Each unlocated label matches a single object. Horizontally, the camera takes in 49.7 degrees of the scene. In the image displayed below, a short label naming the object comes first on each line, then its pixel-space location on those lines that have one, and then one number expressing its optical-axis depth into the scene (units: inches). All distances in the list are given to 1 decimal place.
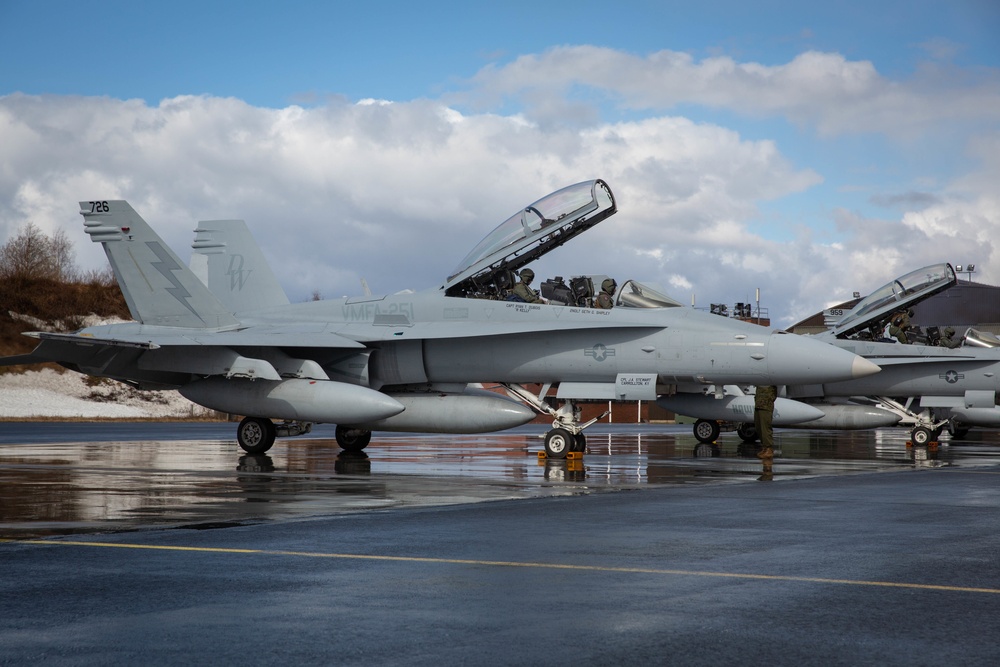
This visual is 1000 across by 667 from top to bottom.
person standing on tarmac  713.6
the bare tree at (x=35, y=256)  3174.2
